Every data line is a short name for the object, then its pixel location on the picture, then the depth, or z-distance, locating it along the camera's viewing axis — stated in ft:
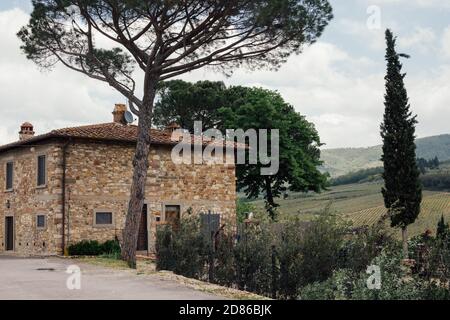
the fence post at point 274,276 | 44.42
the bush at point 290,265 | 43.91
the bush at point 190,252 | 52.65
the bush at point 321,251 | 43.52
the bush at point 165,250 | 55.01
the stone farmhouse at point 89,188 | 76.48
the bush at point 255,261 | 46.34
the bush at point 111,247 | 75.46
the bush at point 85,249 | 74.69
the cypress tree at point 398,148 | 98.27
